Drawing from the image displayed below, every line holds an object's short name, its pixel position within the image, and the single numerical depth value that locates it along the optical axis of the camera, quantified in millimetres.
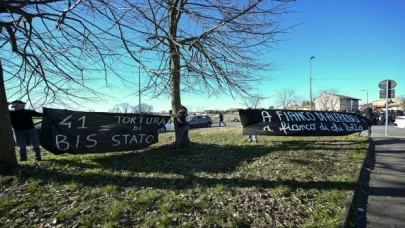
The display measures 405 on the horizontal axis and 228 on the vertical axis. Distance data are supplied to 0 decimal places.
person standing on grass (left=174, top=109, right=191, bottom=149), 8203
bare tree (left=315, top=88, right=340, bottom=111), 80838
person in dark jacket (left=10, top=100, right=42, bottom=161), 6594
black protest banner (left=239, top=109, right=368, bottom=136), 10062
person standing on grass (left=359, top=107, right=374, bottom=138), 12484
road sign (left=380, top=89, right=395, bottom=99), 14778
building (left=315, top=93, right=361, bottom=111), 83312
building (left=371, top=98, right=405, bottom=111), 79844
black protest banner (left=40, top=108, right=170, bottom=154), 6511
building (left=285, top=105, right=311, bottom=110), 89112
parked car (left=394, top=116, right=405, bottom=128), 19047
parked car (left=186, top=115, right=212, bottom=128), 30967
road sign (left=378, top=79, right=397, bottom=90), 14551
